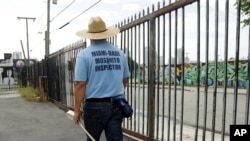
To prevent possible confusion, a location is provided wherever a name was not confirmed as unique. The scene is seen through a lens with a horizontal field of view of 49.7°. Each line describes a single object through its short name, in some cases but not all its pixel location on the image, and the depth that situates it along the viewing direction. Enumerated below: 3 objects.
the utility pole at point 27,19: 35.74
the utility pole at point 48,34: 20.62
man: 2.88
